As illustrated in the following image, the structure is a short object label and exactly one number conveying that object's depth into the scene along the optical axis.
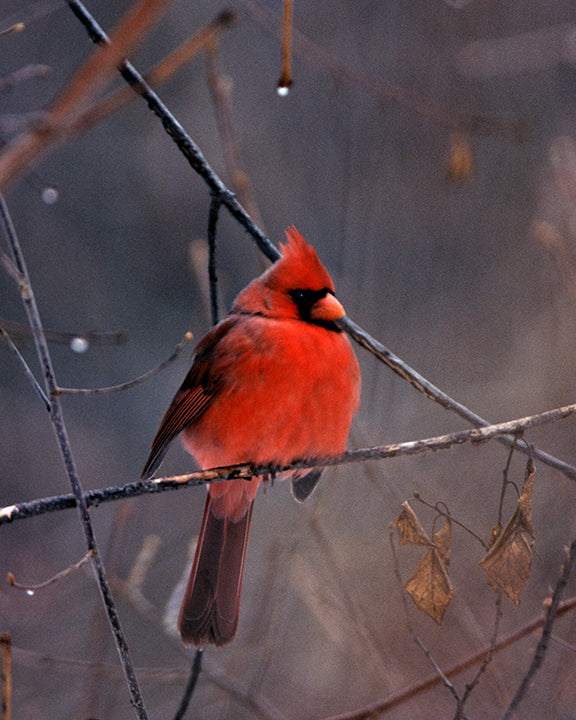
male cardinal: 6.00
